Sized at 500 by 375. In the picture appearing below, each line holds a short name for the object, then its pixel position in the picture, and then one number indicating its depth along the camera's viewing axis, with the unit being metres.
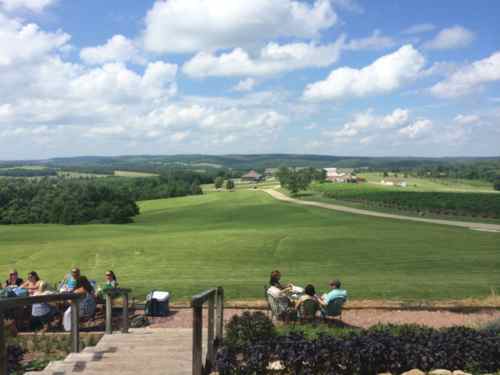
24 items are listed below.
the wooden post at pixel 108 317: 9.17
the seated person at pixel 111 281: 12.29
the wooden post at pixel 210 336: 6.96
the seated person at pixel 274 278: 11.14
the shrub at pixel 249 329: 7.27
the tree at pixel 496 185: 116.13
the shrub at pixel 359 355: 6.47
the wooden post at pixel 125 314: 9.27
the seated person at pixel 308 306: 10.05
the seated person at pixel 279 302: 10.32
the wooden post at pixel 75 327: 7.80
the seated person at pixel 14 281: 12.96
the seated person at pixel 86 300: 10.77
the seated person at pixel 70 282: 11.11
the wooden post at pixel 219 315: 7.73
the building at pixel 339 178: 147.60
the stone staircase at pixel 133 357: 6.33
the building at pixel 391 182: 123.91
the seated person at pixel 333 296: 10.30
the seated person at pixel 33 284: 11.74
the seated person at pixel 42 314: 10.10
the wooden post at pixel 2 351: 4.74
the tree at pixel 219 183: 152.12
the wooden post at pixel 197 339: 5.84
